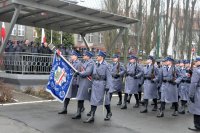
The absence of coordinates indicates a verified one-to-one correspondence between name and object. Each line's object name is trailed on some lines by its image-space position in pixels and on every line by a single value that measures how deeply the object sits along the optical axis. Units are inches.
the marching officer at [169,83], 477.7
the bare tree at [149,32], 1327.5
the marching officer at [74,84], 445.4
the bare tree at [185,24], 1453.0
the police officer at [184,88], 536.0
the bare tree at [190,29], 1455.8
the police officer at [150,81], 506.0
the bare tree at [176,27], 1525.1
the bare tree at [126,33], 1088.2
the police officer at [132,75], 538.0
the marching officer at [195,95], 377.1
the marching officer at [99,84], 408.2
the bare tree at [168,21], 1398.7
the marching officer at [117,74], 555.8
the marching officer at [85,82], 412.5
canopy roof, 589.2
